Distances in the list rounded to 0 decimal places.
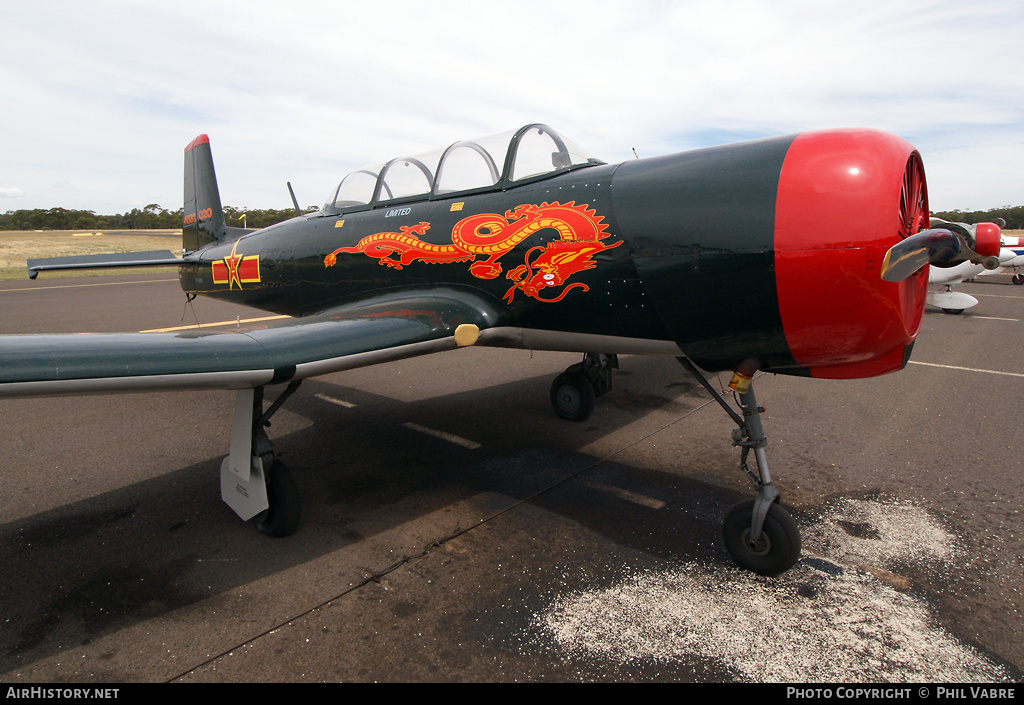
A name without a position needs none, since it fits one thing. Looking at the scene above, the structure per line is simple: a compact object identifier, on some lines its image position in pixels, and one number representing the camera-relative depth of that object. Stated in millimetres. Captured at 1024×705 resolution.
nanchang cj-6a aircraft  2715
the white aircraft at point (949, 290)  12847
